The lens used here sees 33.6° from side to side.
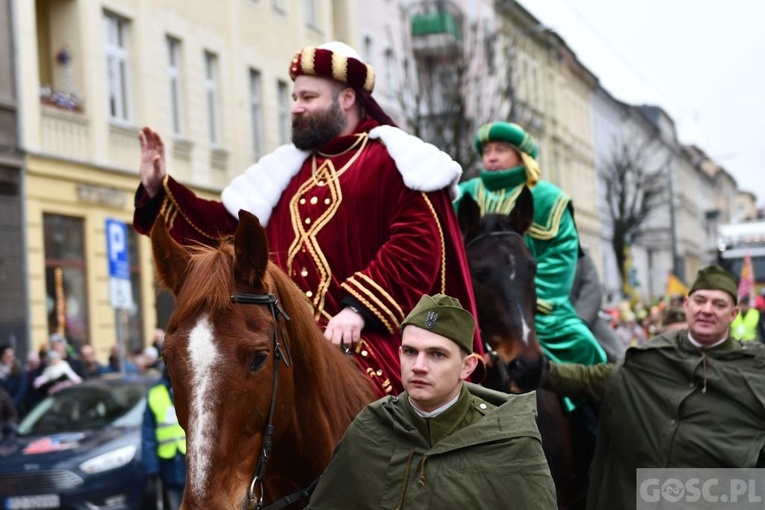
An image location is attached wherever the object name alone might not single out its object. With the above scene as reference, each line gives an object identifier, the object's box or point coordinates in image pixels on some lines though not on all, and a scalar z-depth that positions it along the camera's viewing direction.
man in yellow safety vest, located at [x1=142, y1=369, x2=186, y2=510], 11.49
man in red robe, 4.80
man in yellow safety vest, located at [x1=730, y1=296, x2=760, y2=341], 14.85
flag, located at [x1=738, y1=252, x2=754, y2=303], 20.83
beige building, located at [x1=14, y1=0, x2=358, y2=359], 20.83
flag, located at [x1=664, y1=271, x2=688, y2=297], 28.82
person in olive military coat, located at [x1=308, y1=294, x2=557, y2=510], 3.66
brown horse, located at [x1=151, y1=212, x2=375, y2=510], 3.65
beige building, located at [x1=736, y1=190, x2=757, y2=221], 146.88
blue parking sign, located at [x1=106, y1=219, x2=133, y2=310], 15.08
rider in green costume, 6.97
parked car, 12.12
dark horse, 6.07
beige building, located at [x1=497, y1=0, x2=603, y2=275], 53.81
